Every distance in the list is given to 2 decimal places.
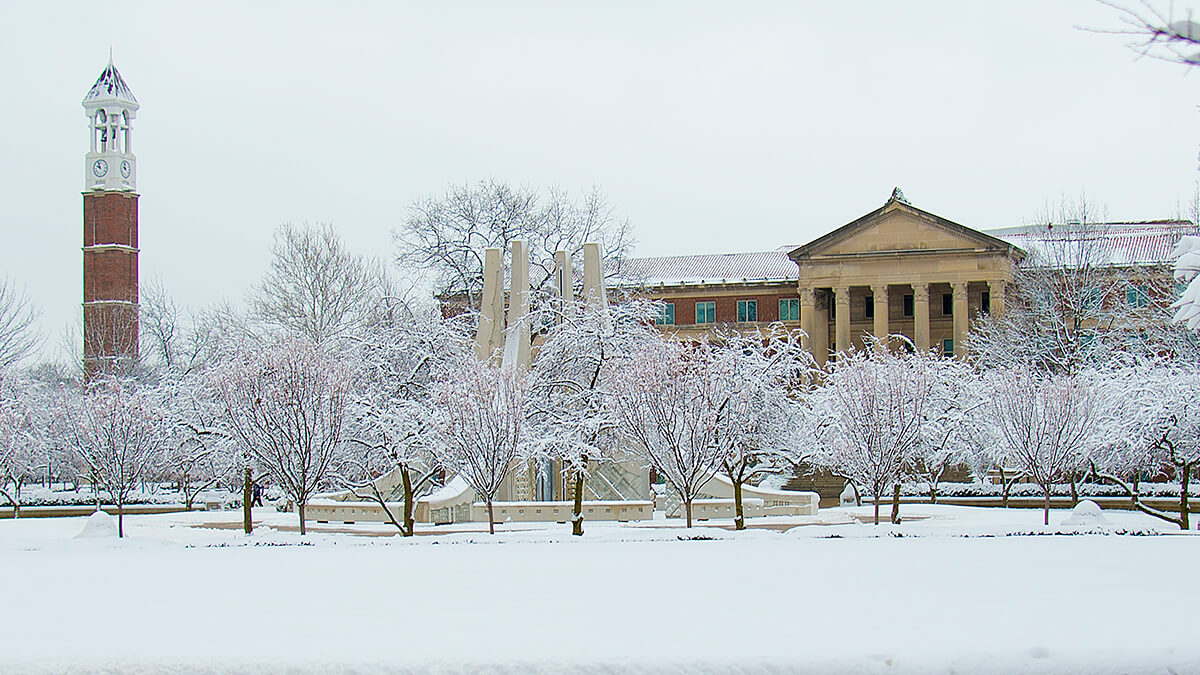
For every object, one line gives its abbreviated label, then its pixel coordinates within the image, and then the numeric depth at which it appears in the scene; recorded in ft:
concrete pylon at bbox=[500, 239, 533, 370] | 122.31
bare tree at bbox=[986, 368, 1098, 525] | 104.58
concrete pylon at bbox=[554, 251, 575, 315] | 132.98
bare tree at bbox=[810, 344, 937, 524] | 101.40
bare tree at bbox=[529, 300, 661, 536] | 107.14
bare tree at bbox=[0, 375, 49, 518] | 124.36
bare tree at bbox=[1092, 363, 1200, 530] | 112.78
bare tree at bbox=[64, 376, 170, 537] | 112.98
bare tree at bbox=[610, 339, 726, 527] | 95.96
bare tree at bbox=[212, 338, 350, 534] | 94.10
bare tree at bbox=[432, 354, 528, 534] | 94.32
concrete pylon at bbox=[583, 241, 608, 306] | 129.39
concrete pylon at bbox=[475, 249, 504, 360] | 129.90
